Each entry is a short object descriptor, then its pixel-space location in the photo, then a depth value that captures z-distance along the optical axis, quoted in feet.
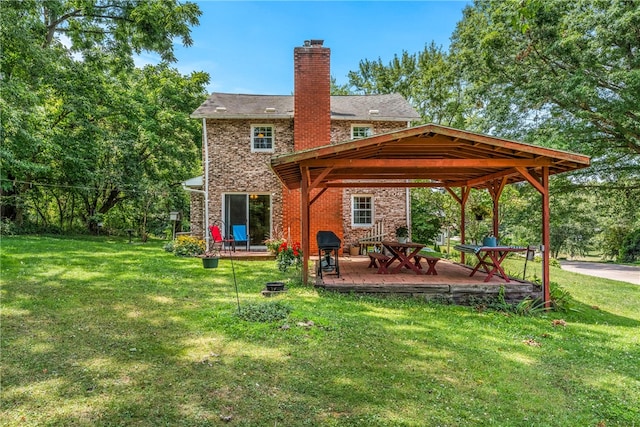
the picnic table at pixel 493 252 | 22.57
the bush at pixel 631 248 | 67.95
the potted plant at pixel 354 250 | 42.63
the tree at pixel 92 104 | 36.47
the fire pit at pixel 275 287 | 22.33
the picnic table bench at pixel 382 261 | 26.99
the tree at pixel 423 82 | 75.46
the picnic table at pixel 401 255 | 26.24
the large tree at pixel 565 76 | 38.70
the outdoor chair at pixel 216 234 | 37.04
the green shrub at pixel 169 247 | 43.08
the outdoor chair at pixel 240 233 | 42.06
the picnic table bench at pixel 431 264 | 25.96
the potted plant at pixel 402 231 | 41.88
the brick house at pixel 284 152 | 42.60
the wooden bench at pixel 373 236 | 41.63
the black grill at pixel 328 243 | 24.99
